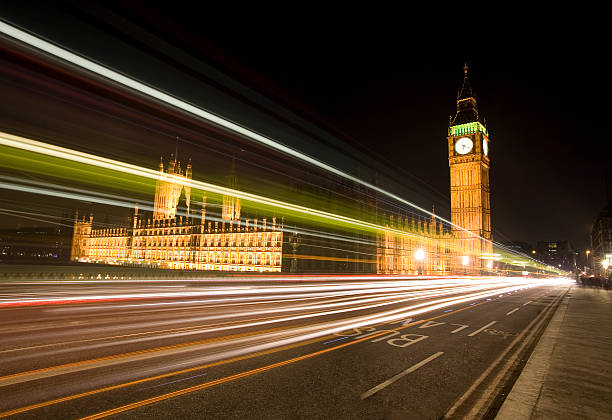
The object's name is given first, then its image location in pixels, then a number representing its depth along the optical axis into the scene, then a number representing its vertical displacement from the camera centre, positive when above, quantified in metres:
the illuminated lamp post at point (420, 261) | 81.88 +0.49
